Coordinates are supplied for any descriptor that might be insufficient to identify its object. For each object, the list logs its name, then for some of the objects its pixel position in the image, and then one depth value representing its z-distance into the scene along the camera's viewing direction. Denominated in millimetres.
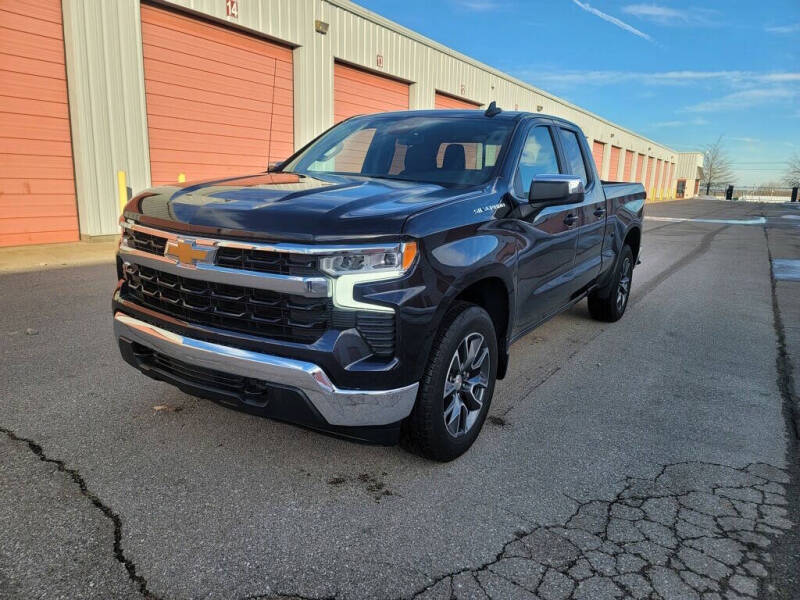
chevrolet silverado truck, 2369
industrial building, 9281
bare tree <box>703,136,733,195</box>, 105812
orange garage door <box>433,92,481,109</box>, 19361
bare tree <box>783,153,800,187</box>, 99388
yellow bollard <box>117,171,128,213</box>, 10484
